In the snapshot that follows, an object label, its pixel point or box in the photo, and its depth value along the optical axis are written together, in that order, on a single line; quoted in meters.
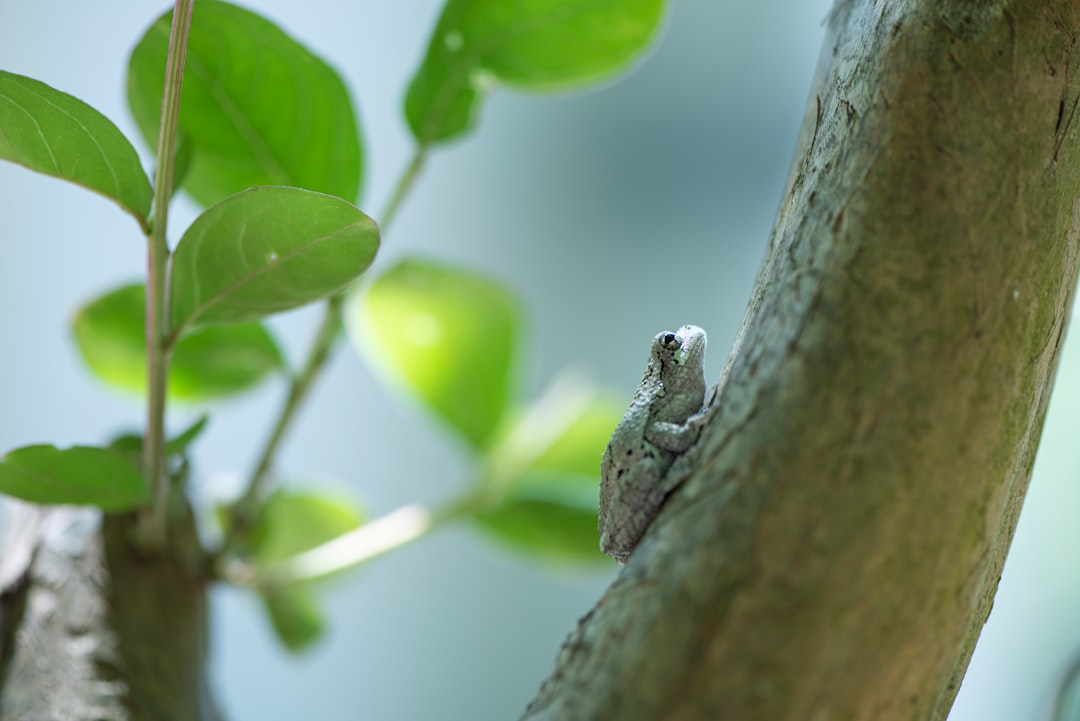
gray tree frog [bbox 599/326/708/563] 0.84
